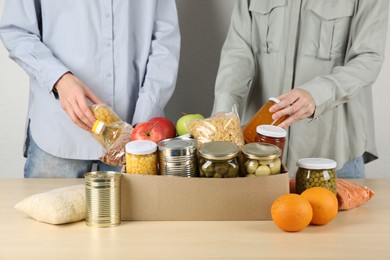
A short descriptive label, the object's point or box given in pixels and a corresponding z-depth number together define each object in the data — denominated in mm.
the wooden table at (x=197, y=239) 1559
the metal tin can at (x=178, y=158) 1717
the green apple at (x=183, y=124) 1856
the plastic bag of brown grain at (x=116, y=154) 1842
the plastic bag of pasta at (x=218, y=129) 1797
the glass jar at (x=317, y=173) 1781
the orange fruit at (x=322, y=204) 1700
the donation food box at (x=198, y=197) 1728
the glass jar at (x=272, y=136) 1804
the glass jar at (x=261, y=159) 1715
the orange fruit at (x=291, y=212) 1651
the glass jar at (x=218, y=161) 1698
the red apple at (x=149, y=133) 1804
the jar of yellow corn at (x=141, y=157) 1724
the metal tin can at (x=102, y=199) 1695
